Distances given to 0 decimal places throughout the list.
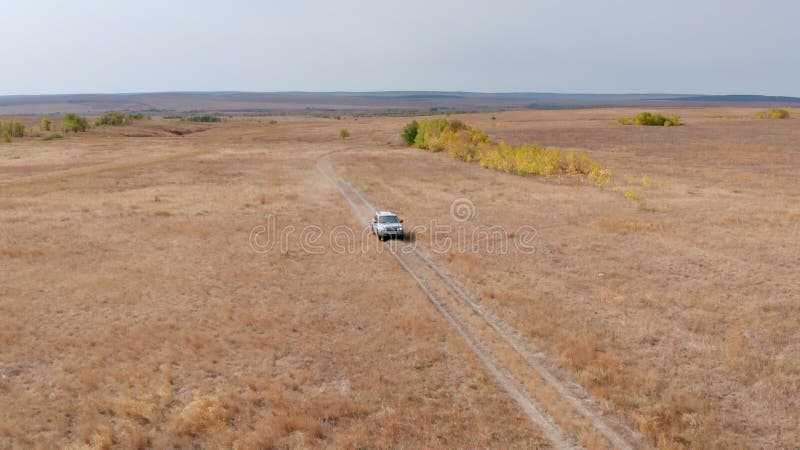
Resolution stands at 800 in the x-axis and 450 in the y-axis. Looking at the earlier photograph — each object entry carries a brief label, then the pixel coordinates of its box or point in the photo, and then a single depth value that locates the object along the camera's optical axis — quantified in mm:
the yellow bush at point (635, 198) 44169
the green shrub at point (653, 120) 136512
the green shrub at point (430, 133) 91500
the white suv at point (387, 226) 34188
